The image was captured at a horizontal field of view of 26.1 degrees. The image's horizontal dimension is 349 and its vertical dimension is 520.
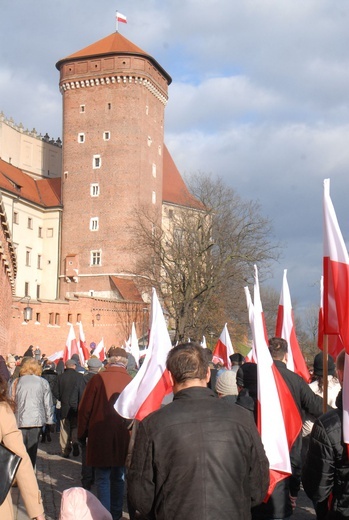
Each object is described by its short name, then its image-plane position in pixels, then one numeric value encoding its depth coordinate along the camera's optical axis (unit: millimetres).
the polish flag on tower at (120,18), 63262
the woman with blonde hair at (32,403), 8695
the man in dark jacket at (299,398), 5613
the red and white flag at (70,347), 18500
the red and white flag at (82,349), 19802
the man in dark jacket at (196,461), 3277
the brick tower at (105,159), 54500
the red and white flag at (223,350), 15500
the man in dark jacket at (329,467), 3664
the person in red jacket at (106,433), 6758
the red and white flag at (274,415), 5043
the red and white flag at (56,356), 21252
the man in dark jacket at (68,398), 11188
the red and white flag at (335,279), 4156
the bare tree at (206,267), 42781
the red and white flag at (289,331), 9203
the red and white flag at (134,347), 17438
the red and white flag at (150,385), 6246
